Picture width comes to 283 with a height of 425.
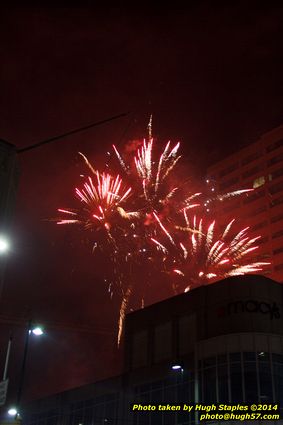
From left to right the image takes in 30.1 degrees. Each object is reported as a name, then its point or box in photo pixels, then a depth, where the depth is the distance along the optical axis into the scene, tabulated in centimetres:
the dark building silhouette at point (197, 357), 3984
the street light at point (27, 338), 3048
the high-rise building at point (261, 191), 11569
